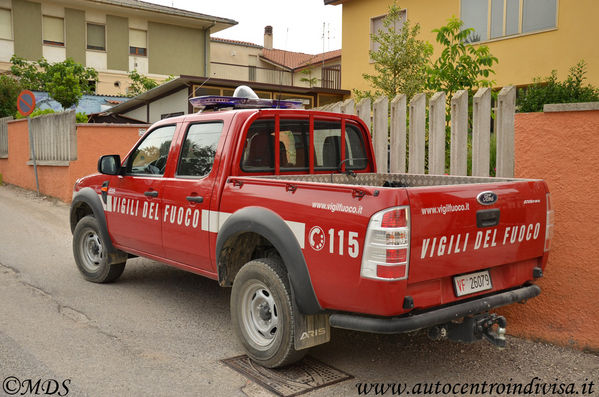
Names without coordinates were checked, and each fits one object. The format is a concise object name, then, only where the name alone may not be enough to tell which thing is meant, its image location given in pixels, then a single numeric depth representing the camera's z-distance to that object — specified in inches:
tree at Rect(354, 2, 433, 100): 442.6
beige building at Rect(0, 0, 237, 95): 1103.6
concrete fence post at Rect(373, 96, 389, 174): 245.6
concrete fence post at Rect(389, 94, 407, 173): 239.8
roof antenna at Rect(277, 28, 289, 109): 1504.7
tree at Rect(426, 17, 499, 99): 272.5
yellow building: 535.9
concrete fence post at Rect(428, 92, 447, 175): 224.4
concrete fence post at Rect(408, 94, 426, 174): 231.6
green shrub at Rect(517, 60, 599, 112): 455.5
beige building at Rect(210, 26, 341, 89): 1326.3
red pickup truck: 133.3
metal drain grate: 151.3
